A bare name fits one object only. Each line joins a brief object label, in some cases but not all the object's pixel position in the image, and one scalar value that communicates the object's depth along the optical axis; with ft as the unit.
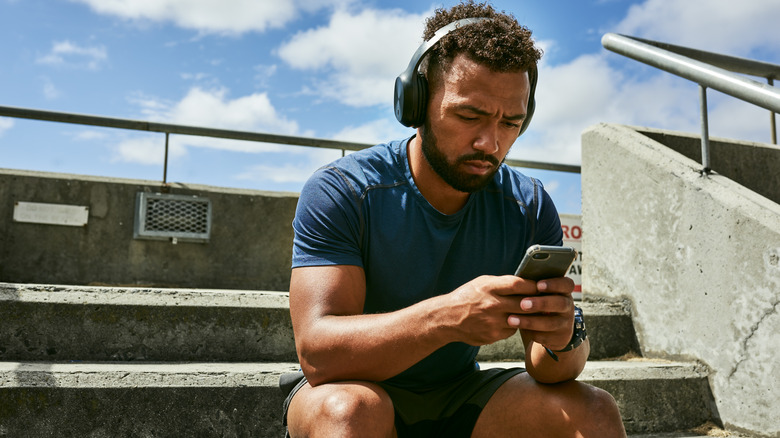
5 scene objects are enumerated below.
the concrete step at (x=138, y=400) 7.13
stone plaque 14.60
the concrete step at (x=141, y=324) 8.58
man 4.57
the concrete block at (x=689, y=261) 8.44
